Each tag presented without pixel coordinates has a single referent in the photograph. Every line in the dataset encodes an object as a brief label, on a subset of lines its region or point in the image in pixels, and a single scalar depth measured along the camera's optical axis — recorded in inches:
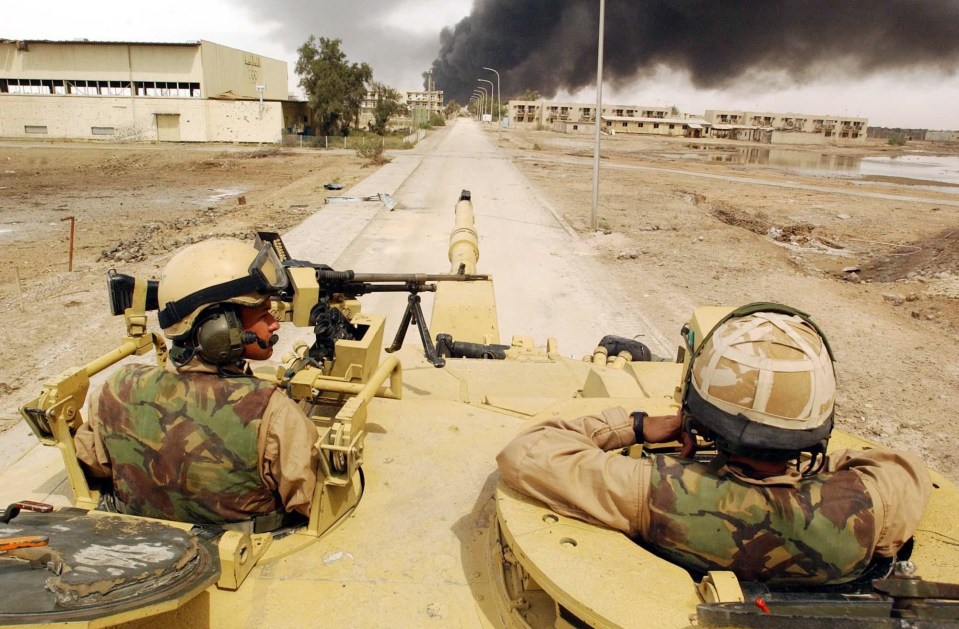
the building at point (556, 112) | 4072.3
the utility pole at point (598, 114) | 689.6
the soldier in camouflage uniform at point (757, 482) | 72.9
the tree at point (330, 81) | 1961.1
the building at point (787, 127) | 3572.6
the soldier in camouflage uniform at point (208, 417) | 90.8
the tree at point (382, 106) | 2193.7
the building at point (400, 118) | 2562.5
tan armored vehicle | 65.1
